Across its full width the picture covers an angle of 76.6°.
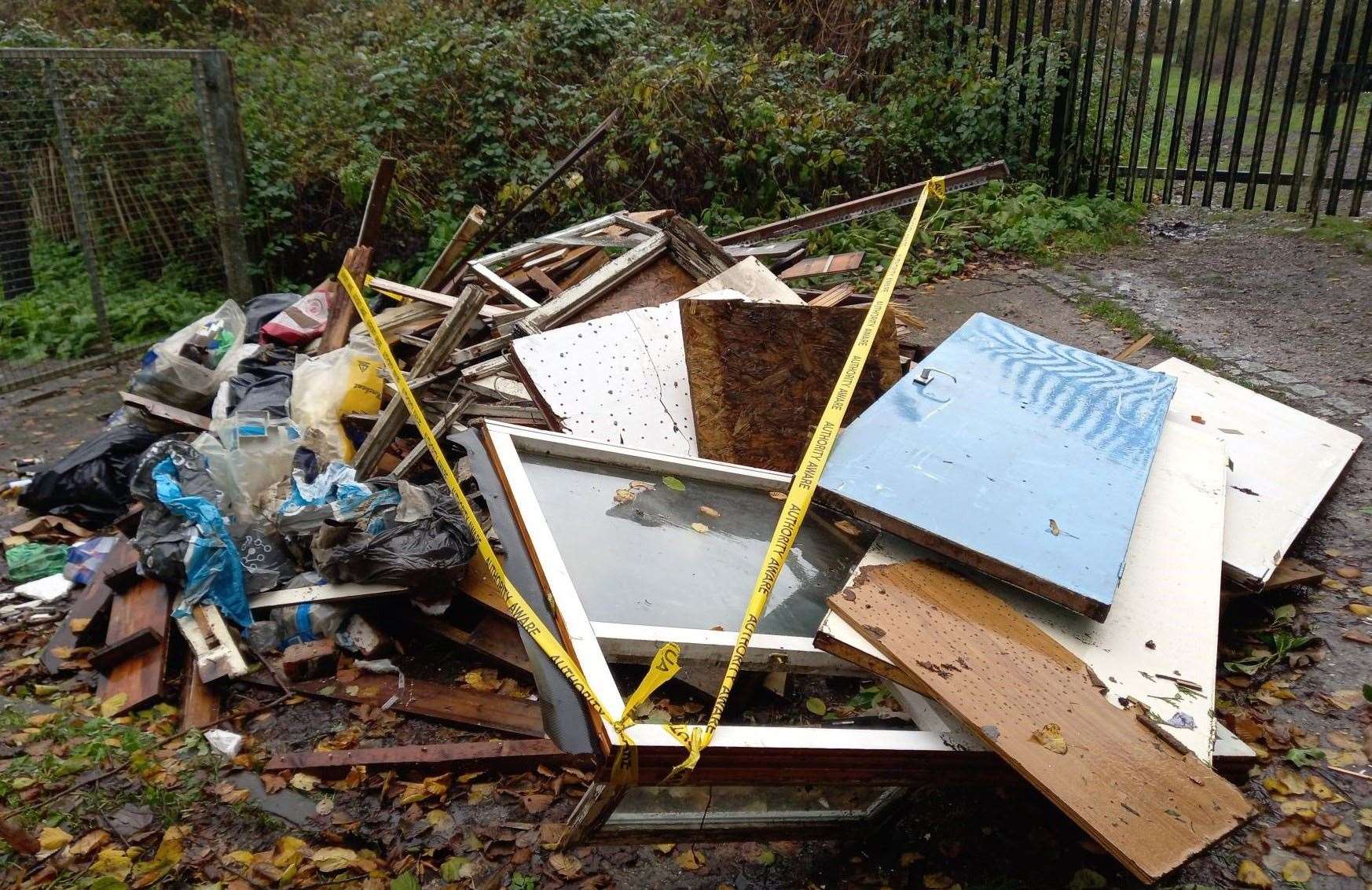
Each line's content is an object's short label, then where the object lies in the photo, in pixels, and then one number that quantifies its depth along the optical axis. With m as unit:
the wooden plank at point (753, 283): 4.41
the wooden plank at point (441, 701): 3.14
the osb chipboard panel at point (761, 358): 3.55
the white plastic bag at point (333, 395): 4.27
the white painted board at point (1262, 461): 2.90
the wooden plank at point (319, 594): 3.45
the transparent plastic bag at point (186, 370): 4.88
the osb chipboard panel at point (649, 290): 4.55
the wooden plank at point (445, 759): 2.92
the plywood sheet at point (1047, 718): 1.78
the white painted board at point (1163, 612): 2.13
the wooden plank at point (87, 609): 3.51
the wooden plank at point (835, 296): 4.66
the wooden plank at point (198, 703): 3.16
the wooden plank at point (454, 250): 4.77
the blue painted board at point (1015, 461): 2.37
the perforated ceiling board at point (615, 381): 3.62
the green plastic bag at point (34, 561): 4.06
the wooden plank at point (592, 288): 4.33
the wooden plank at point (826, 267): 5.29
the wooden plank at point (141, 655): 3.26
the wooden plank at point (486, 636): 3.38
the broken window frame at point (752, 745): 1.82
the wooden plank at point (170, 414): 4.69
